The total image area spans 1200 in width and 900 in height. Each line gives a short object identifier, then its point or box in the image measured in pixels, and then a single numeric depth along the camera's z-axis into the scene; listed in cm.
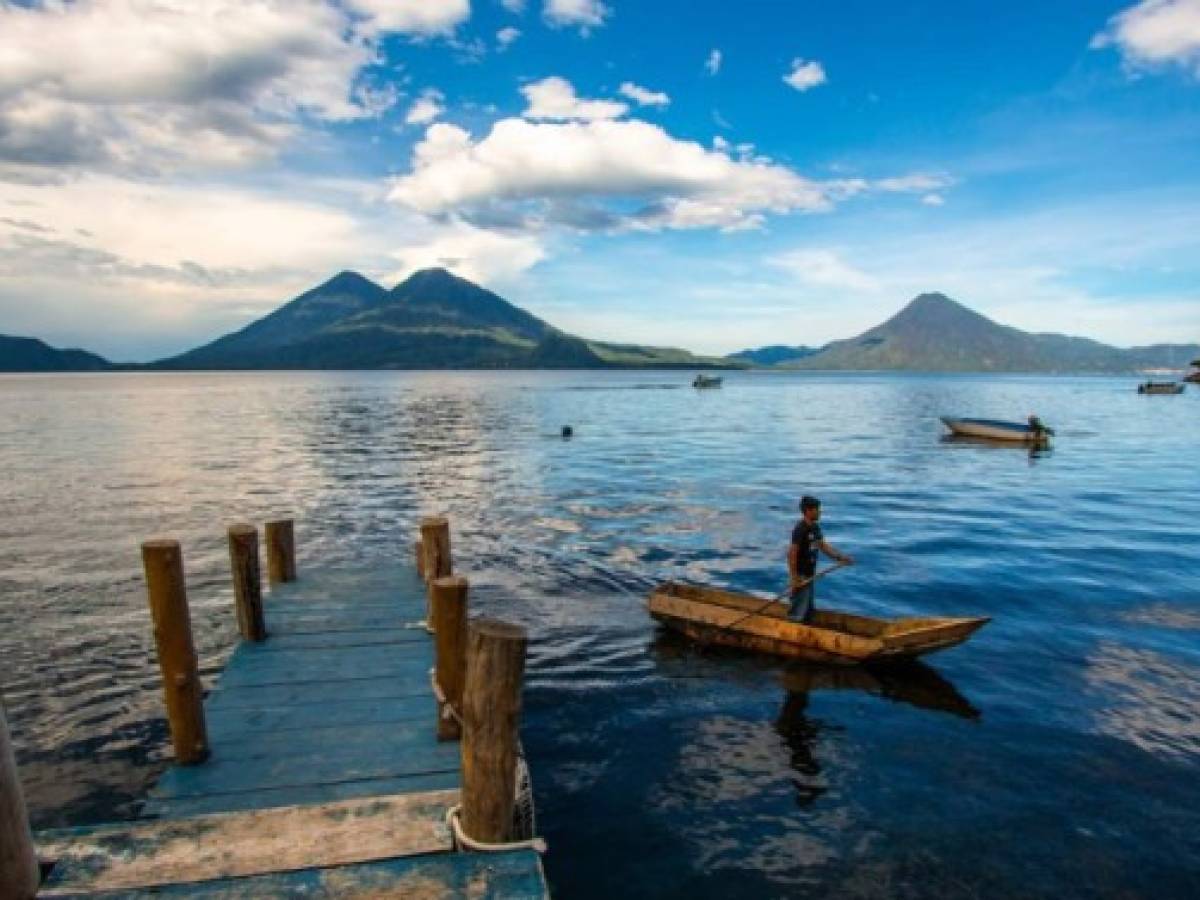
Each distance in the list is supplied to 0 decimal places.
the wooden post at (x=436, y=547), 1237
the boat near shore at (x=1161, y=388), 14123
